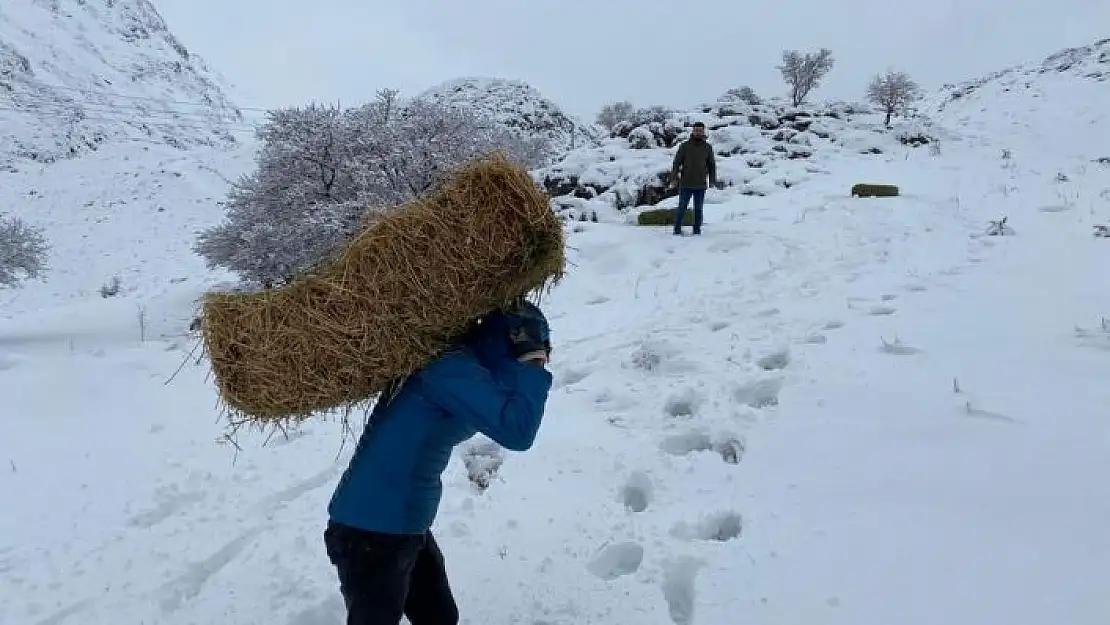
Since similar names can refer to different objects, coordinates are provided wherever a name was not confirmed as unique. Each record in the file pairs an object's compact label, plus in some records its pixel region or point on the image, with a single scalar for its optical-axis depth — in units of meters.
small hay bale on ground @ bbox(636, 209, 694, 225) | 13.18
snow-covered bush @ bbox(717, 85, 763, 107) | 28.55
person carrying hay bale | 2.18
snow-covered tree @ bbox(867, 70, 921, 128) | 32.04
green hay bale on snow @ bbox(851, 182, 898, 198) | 14.02
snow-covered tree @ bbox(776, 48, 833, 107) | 38.78
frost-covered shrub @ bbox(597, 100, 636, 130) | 52.53
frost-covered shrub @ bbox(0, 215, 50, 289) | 14.80
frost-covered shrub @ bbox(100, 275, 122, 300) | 21.23
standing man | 11.79
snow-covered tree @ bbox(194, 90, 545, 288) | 14.17
